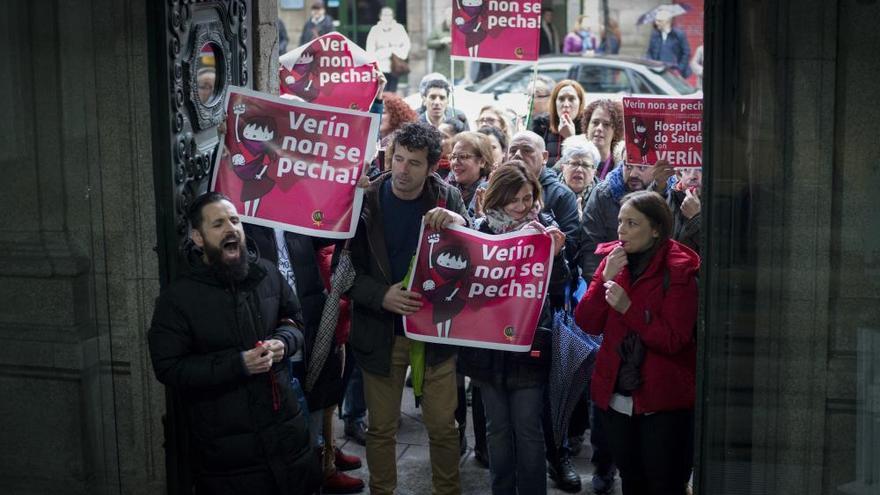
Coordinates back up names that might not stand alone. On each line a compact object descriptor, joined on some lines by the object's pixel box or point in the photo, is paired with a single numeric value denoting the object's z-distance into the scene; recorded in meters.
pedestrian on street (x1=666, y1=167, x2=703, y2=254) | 7.10
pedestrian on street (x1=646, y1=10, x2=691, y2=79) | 23.33
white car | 19.25
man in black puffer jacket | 5.35
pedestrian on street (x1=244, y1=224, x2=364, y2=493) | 6.36
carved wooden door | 5.88
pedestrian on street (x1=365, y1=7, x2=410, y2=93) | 14.59
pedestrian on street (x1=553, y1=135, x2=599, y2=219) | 8.27
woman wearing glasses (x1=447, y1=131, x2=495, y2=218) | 7.69
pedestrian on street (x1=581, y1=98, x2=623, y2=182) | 8.89
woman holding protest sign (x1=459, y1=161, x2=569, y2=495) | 6.18
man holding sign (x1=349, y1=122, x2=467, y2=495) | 6.30
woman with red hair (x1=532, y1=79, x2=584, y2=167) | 9.92
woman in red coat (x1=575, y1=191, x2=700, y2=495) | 5.79
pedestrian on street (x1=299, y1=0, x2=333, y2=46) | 25.11
